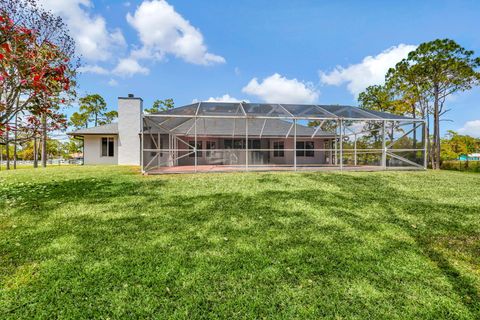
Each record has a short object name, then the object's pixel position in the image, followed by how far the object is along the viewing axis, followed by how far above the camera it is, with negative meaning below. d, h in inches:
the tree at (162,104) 1363.2 +289.5
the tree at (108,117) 1344.7 +220.9
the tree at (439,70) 692.1 +249.1
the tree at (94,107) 1229.1 +258.1
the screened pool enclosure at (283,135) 476.1 +55.5
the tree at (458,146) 1196.5 +51.2
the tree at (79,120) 1168.2 +178.4
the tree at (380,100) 882.1 +217.7
